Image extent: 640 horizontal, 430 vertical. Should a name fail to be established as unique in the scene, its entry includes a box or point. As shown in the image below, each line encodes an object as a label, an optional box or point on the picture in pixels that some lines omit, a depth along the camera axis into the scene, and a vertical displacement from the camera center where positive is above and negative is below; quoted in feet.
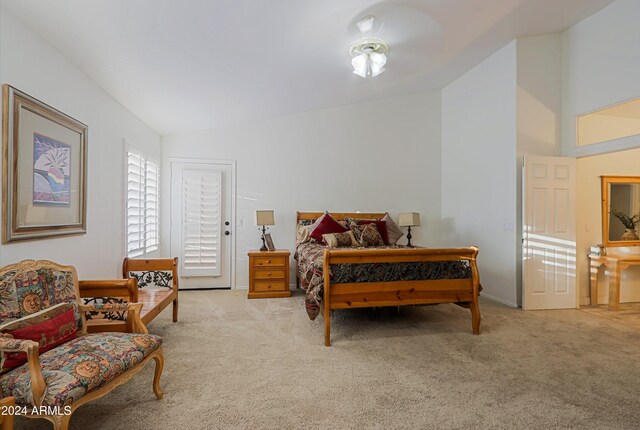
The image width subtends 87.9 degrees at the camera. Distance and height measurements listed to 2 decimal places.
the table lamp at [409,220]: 18.03 -0.27
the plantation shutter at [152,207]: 15.37 +0.35
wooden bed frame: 10.16 -2.34
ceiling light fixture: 11.41 +5.75
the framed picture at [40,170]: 7.00 +1.08
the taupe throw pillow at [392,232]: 17.58 -0.91
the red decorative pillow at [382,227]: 17.46 -0.64
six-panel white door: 14.03 -0.75
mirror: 15.31 +0.26
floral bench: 4.88 -2.41
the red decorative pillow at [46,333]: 5.50 -2.17
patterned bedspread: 10.35 -1.86
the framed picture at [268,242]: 16.67 -1.39
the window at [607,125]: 14.43 +4.09
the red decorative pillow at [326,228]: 16.44 -0.66
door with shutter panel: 17.26 -0.45
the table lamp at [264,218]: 16.43 -0.17
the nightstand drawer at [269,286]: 16.07 -3.46
